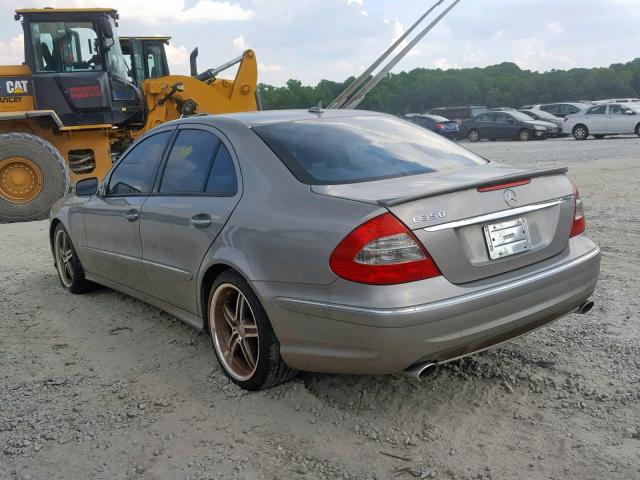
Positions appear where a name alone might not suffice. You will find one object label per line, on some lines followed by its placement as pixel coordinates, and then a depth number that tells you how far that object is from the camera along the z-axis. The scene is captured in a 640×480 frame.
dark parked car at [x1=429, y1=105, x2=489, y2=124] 34.66
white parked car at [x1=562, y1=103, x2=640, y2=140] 24.48
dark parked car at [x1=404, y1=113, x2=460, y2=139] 30.28
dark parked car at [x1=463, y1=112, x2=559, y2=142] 27.03
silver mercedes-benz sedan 2.83
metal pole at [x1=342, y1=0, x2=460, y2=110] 8.91
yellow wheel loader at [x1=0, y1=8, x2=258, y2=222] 10.20
